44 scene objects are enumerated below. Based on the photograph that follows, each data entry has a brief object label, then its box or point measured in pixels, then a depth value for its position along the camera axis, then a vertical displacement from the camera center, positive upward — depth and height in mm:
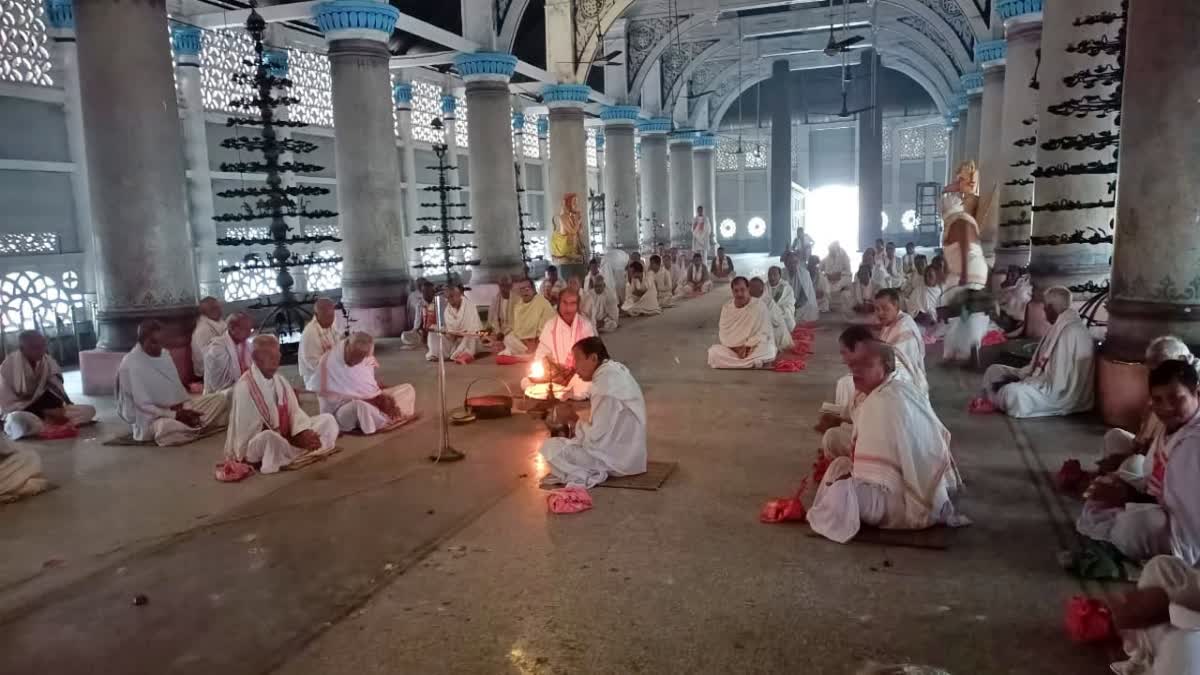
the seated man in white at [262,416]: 6020 -1220
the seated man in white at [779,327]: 10688 -1263
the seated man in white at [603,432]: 5496 -1300
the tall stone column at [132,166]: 8445 +828
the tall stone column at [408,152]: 20172 +2089
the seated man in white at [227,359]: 7906 -1058
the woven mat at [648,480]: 5410 -1603
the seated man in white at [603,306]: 13422 -1173
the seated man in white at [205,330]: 8859 -881
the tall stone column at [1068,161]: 8859 +576
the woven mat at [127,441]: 6996 -1579
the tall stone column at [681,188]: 26969 +1308
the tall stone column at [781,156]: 30164 +2451
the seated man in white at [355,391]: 7031 -1257
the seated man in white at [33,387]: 7430 -1180
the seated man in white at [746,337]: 9703 -1253
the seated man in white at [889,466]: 4367 -1258
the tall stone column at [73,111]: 11898 +2005
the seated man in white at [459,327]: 10906 -1163
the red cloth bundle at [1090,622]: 3252 -1547
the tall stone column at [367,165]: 11594 +1052
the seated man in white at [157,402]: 6996 -1297
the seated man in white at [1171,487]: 3580 -1180
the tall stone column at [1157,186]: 5898 +193
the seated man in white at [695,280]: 19047 -1157
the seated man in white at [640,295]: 15625 -1176
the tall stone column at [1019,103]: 11781 +1591
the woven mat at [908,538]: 4270 -1603
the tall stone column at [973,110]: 18438 +2369
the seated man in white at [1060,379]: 6824 -1310
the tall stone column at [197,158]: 13758 +1458
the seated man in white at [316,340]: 8422 -967
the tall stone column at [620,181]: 21703 +1292
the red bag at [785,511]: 4707 -1570
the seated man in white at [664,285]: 17328 -1148
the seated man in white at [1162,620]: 2543 -1281
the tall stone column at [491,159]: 14898 +1343
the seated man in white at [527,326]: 10891 -1168
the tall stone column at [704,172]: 30281 +2010
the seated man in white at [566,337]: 7957 -992
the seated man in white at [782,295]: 11289 -914
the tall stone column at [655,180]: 24531 +1442
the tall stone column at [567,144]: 17578 +1847
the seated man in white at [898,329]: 6605 -835
